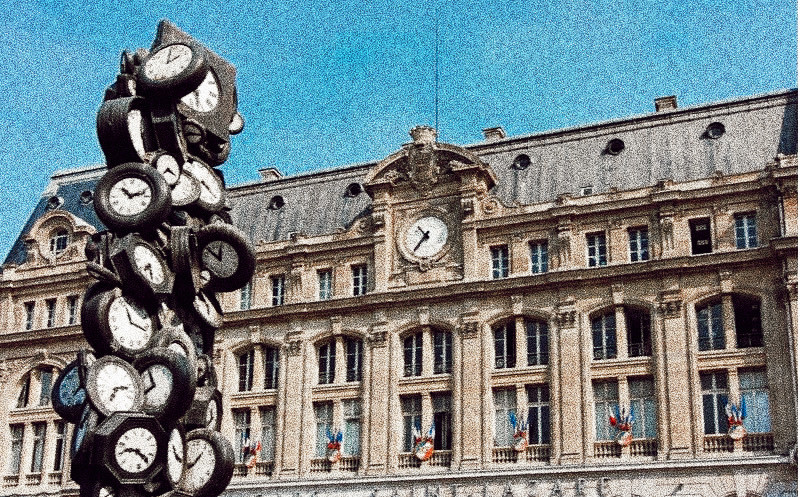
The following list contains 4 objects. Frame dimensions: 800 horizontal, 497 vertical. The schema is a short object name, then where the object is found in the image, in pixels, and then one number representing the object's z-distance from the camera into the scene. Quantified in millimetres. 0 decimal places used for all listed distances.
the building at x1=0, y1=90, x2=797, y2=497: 45000
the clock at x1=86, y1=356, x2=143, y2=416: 20344
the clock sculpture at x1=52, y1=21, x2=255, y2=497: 20484
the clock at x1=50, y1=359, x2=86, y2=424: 21234
